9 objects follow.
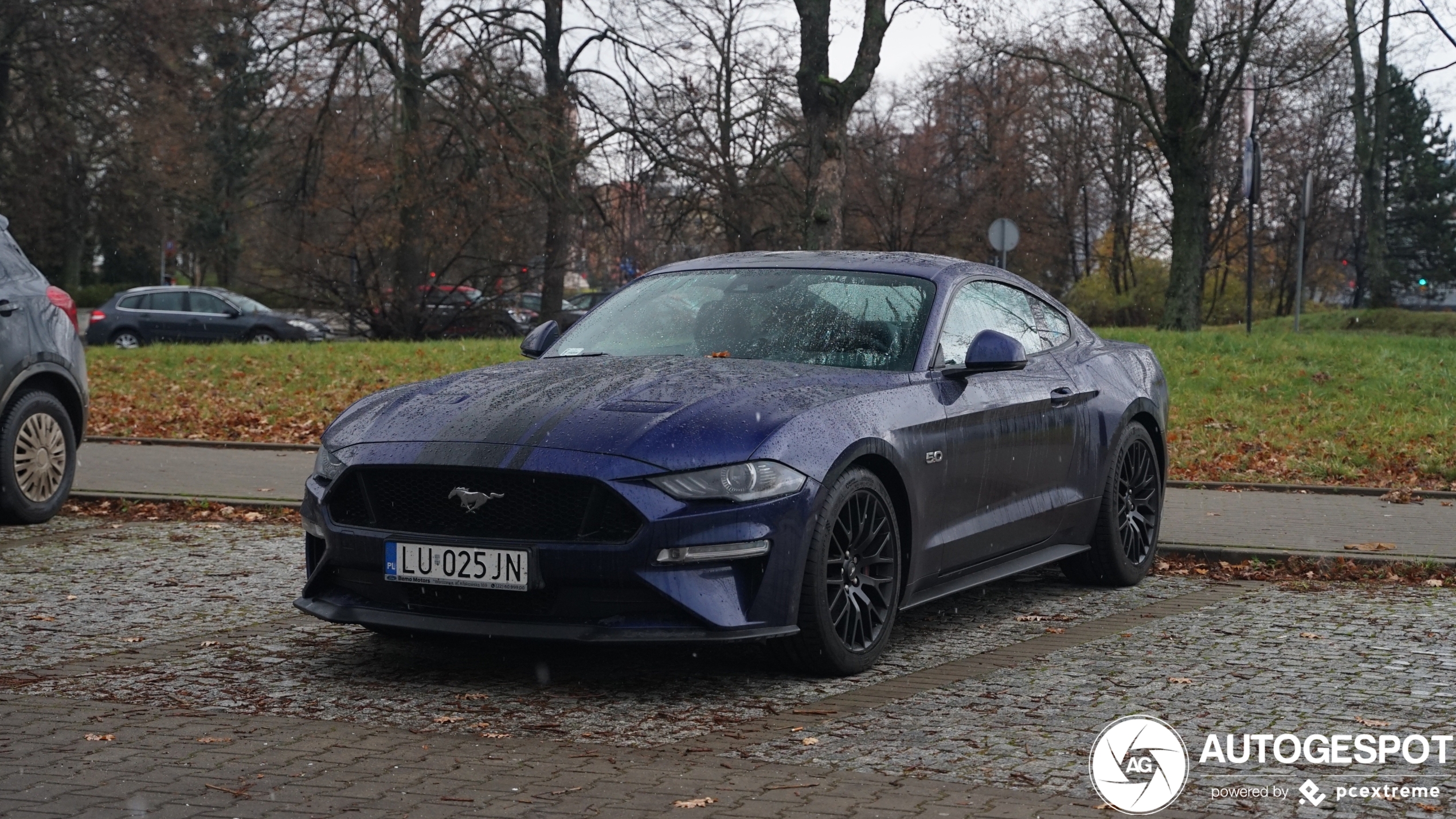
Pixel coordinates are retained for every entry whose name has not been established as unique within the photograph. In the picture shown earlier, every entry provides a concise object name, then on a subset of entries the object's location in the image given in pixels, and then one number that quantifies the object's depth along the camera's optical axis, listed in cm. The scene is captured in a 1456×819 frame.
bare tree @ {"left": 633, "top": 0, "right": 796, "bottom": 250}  3177
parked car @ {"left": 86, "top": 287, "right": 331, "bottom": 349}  3597
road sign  2669
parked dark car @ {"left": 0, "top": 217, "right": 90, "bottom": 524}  935
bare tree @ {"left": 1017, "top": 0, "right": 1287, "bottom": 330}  2812
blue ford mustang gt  532
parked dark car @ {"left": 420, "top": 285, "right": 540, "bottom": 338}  2864
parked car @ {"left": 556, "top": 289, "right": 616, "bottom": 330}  3900
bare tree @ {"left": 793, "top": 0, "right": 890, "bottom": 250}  2217
